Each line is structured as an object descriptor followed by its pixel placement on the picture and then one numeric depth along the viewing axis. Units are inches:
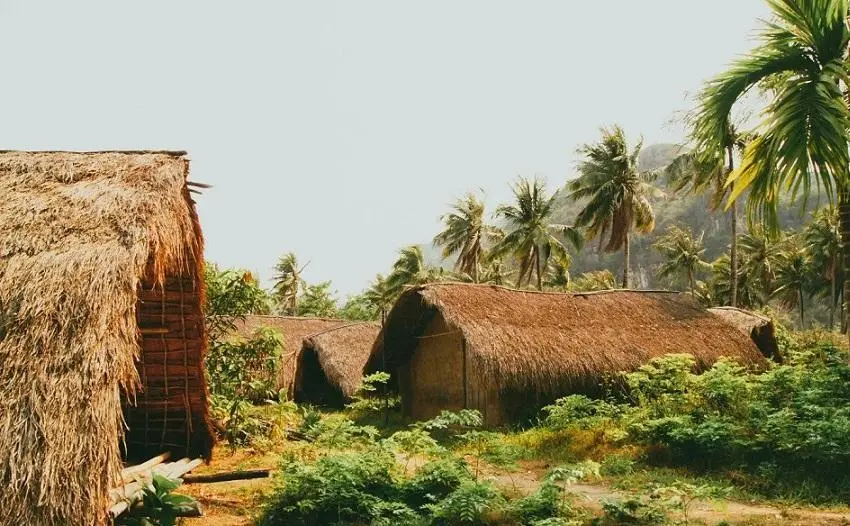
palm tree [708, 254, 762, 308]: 1553.9
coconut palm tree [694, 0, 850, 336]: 284.8
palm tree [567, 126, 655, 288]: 1079.0
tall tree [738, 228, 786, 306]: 1489.9
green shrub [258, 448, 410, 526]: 224.7
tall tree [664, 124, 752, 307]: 906.3
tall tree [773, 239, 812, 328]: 1537.9
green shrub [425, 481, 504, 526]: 212.7
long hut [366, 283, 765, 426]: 510.0
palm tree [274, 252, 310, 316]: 1787.6
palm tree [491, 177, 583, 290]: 1174.3
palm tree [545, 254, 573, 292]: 1624.5
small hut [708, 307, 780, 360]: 680.4
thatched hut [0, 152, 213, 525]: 149.1
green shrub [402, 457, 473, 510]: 244.1
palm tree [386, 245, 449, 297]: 1513.3
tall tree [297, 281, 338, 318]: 1739.7
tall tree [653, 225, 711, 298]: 1555.1
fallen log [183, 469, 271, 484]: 279.4
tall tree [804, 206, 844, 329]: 1326.3
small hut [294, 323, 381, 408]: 792.3
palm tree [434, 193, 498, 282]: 1371.8
